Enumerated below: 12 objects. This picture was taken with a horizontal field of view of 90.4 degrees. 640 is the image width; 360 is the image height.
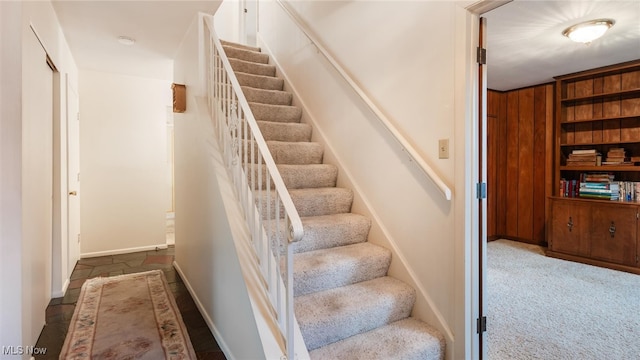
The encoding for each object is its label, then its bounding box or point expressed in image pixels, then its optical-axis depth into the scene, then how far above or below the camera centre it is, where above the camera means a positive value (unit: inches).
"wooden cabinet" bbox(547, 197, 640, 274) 136.3 -25.2
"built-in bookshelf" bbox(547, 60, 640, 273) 140.3 +4.7
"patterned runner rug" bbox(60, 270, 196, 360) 78.6 -42.6
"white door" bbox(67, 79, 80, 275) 128.5 +0.8
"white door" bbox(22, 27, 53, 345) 72.2 -2.0
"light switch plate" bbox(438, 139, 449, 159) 70.2 +6.5
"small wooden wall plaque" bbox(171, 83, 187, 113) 118.8 +29.7
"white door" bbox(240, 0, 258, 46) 189.5 +95.7
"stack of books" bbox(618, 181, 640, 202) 140.9 -5.8
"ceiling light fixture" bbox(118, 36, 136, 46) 122.0 +53.4
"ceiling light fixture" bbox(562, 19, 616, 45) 103.7 +49.4
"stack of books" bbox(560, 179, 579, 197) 160.9 -5.2
